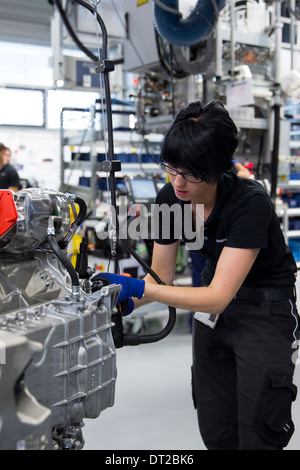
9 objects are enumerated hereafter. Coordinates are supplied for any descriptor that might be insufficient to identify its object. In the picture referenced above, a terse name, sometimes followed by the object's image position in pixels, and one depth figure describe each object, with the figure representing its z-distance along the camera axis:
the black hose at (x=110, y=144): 1.39
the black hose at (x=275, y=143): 3.76
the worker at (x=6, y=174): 5.13
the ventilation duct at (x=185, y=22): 3.14
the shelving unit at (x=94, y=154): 4.32
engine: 0.84
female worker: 1.41
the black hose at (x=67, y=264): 1.20
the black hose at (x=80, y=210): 1.47
